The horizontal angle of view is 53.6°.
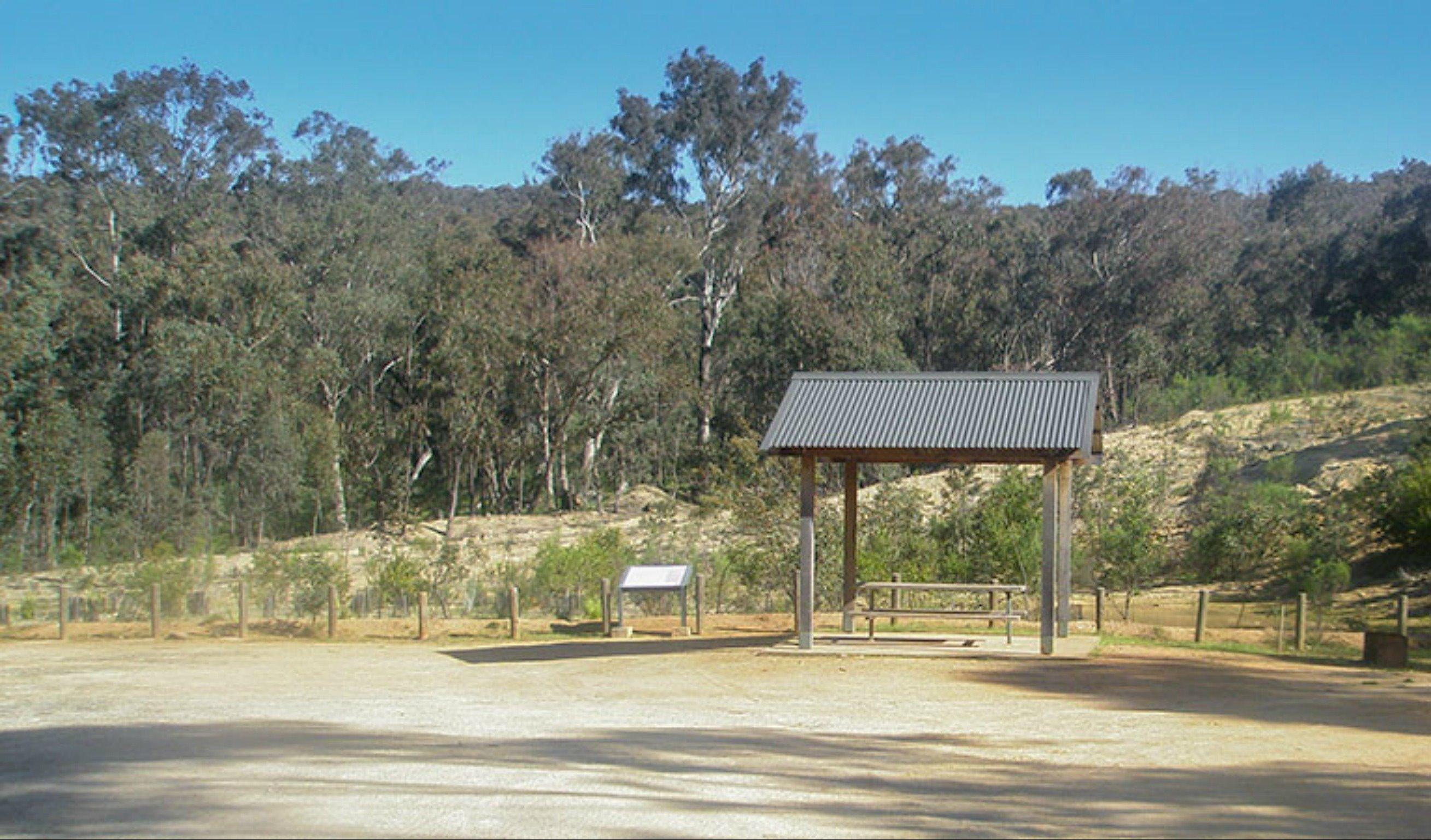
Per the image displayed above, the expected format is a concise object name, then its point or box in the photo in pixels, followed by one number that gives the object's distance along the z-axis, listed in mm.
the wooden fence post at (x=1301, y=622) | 18438
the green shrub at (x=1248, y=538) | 27547
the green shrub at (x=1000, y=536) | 23875
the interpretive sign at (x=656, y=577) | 18969
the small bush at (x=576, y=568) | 25109
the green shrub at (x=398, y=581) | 24531
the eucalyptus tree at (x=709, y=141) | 54031
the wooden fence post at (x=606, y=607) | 20047
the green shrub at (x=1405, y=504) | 25547
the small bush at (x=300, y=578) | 24719
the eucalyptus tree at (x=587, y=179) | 52812
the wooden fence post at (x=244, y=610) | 21141
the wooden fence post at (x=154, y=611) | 21062
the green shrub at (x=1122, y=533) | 24500
